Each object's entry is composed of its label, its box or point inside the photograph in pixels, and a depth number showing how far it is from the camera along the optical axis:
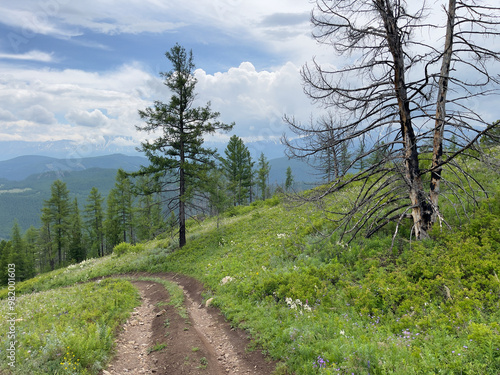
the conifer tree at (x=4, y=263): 46.72
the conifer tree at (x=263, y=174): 62.25
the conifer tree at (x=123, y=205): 50.19
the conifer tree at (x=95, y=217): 54.25
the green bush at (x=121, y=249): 28.20
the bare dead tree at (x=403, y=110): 6.69
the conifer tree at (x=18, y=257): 48.74
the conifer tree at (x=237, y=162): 50.52
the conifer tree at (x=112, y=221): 52.23
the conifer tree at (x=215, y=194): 21.23
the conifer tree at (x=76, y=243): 56.06
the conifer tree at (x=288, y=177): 76.44
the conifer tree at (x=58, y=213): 48.94
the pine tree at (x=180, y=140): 20.19
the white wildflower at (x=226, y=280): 11.68
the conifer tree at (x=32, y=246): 58.88
